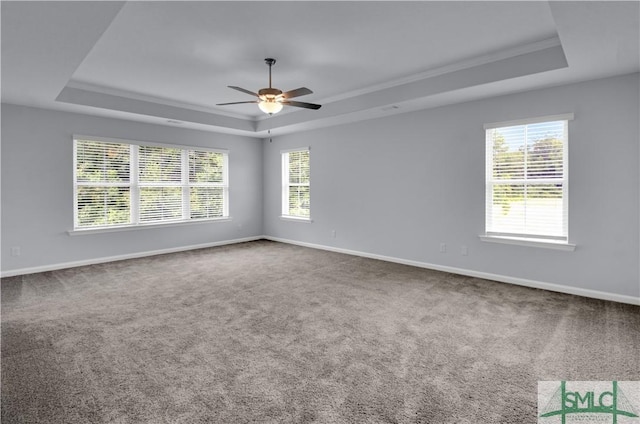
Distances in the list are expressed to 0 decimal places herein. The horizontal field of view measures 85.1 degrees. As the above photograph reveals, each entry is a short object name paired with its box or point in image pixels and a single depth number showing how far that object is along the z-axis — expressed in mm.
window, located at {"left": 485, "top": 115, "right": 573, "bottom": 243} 4133
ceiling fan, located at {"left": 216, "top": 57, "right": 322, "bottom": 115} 3847
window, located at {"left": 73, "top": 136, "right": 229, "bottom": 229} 5543
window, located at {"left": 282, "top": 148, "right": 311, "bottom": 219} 7258
